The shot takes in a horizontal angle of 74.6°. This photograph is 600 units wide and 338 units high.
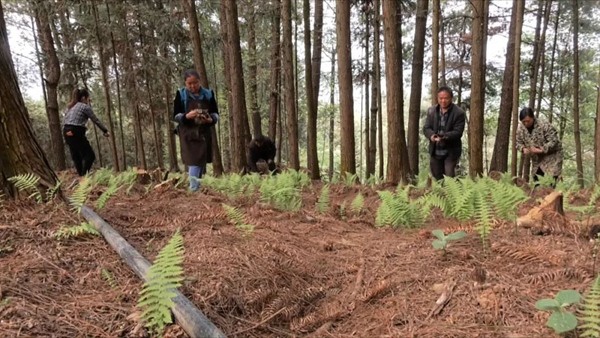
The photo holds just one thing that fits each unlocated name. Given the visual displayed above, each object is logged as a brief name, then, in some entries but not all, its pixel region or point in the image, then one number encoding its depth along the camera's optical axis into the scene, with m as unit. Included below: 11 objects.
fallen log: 1.53
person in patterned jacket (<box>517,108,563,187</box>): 6.73
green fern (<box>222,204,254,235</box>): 2.92
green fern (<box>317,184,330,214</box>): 4.52
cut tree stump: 3.11
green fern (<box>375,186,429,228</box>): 3.61
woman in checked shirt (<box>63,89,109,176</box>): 7.82
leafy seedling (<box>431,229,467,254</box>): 2.18
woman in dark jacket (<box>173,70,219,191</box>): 5.75
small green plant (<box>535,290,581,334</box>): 1.40
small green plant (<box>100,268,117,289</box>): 2.00
